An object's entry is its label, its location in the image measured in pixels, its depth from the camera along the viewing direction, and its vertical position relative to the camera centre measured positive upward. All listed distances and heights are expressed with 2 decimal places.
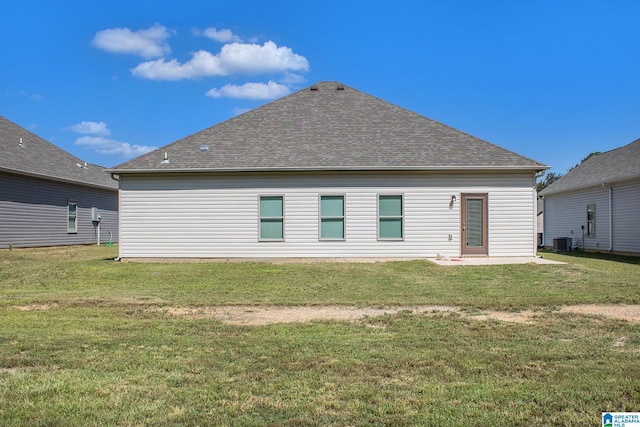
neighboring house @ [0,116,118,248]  20.92 +1.19
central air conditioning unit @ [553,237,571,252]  23.88 -1.05
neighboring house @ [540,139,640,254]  19.83 +0.82
